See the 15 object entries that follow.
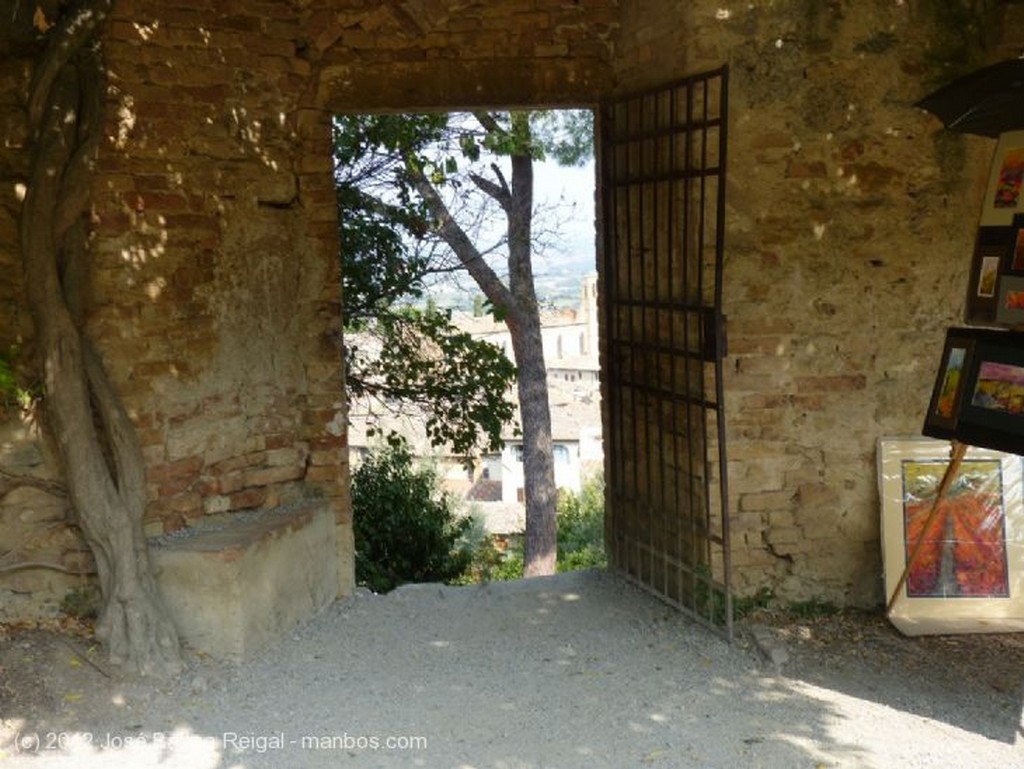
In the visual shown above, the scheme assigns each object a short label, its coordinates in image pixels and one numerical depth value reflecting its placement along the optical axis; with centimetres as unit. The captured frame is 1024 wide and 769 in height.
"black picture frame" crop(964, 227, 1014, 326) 405
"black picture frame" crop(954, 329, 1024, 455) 392
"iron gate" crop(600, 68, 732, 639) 478
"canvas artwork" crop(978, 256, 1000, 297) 406
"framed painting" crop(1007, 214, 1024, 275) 398
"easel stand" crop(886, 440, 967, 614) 432
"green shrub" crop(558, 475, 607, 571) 1331
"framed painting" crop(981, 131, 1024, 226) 402
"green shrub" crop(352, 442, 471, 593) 912
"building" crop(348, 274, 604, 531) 2274
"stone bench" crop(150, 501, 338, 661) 455
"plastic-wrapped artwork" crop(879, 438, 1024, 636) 494
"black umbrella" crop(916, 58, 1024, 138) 400
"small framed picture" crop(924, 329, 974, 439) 415
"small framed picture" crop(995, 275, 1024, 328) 396
